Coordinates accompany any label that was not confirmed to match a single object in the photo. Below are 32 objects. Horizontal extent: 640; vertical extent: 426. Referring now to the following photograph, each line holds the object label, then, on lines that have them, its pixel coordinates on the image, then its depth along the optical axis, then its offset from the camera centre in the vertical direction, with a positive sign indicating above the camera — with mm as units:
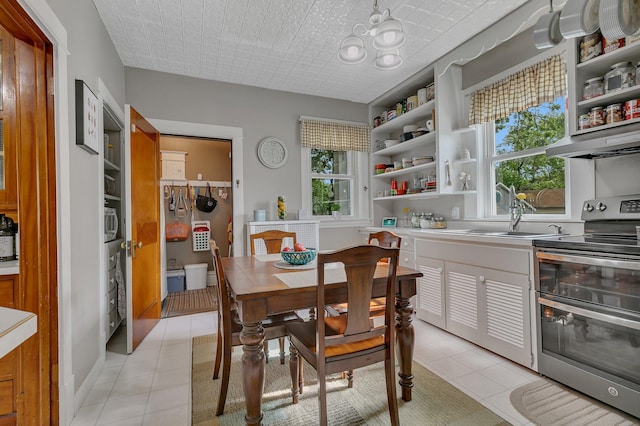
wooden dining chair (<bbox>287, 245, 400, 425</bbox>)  1438 -590
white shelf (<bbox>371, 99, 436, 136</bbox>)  3502 +1122
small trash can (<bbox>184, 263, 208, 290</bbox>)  4645 -892
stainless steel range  1670 -555
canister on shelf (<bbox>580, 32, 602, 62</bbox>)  2045 +1045
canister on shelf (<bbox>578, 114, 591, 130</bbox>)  2090 +564
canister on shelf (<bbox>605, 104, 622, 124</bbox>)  1957 +576
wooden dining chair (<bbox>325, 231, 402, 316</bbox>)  2090 -624
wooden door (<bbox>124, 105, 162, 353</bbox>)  2543 -87
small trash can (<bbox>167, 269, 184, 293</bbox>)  4527 -945
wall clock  3895 +751
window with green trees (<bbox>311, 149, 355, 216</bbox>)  4273 +419
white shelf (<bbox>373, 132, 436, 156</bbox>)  3511 +798
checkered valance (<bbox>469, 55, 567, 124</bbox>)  2508 +1016
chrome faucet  2674 -10
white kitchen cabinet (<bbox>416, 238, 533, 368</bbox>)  2199 -666
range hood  1778 +371
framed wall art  1900 +612
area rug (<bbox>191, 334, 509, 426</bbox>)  1698 -1100
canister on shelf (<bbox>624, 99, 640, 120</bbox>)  1859 +575
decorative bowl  2014 -278
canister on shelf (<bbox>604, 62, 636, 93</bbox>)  1933 +800
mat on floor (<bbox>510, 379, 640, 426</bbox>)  1648 -1099
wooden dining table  1460 -431
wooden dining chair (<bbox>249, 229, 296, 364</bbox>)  2854 -226
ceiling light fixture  1771 +978
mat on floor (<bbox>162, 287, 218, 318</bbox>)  3648 -1097
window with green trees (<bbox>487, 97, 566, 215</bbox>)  2639 +445
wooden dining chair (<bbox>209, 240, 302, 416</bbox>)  1753 -668
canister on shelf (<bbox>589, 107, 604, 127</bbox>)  2029 +575
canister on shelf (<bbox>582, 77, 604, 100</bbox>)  2064 +778
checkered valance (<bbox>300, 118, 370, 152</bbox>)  4078 +1013
